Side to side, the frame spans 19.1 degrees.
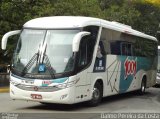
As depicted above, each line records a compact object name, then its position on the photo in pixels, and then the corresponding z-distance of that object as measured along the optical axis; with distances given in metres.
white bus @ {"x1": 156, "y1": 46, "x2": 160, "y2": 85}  30.81
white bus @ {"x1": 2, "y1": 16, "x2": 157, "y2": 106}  14.93
